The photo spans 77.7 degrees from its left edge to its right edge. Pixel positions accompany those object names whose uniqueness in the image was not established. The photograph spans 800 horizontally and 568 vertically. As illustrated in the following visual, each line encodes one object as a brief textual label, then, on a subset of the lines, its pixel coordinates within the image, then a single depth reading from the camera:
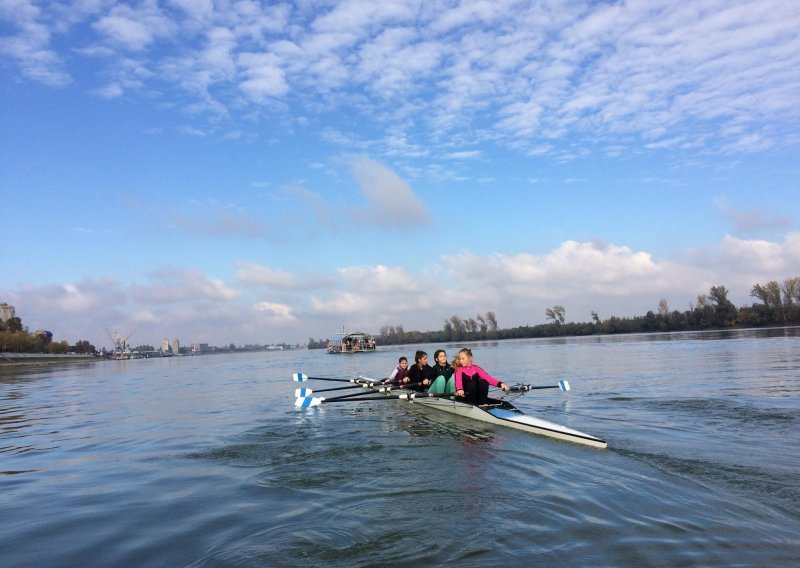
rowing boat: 9.13
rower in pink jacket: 12.06
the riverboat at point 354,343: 80.00
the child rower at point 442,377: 13.48
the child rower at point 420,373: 15.33
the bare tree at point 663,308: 103.90
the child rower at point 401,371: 16.83
